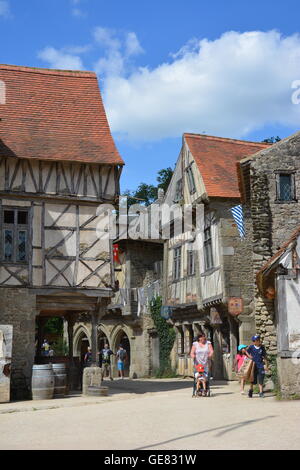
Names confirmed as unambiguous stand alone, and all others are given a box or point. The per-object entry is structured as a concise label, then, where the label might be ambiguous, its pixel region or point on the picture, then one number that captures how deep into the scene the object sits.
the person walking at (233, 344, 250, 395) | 13.59
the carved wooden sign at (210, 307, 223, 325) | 20.78
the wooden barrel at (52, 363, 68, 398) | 15.56
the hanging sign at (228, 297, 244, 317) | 19.80
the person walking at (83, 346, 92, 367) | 23.95
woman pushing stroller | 13.18
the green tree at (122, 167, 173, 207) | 43.93
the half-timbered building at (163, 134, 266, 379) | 20.41
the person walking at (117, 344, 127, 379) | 27.78
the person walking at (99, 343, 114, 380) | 25.59
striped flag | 20.67
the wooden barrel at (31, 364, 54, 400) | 15.03
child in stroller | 13.29
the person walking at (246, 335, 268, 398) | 12.98
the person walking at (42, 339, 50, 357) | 28.53
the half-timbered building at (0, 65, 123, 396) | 15.90
